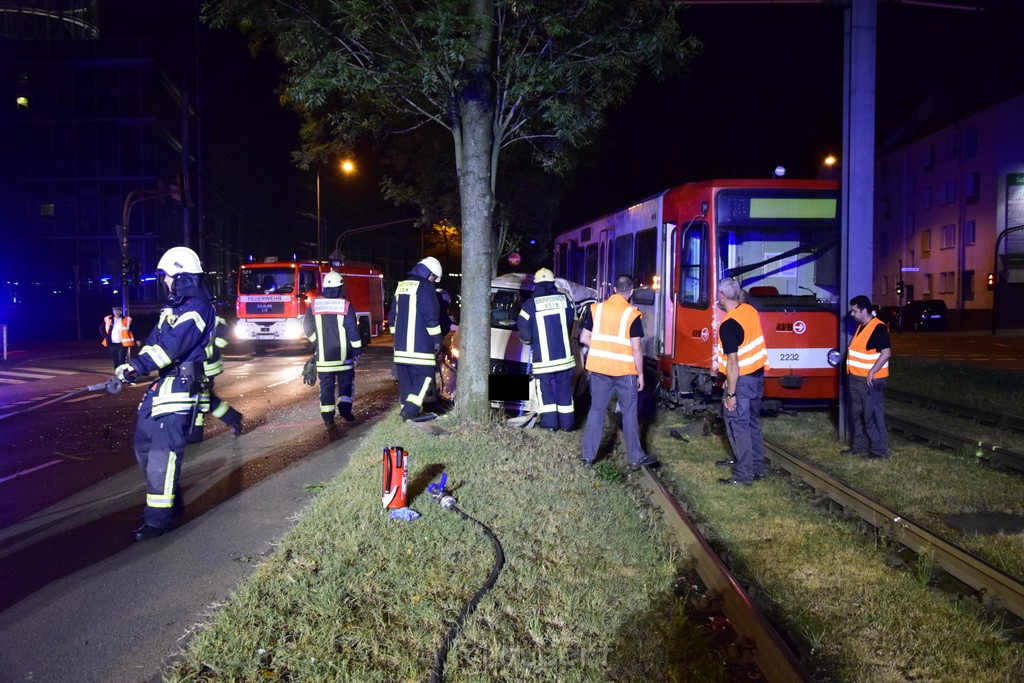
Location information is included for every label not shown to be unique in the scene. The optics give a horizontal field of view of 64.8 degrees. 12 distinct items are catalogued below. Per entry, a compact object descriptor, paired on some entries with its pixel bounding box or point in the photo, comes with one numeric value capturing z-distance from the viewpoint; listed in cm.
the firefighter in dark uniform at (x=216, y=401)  656
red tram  995
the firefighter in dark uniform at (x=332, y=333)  979
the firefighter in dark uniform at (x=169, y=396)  576
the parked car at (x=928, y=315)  4172
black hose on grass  358
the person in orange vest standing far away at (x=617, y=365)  775
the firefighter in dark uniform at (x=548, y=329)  911
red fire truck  2477
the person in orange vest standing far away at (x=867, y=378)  833
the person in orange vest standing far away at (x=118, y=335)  1712
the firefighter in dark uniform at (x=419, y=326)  905
